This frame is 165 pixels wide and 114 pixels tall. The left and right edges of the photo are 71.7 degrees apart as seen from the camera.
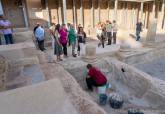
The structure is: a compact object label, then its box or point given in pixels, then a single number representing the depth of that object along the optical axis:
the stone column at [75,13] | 10.08
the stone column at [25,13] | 8.34
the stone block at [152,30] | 8.45
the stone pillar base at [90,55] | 6.28
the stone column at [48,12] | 9.09
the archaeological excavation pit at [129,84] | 4.52
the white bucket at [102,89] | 4.68
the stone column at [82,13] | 10.40
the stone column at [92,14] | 10.83
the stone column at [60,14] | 9.58
